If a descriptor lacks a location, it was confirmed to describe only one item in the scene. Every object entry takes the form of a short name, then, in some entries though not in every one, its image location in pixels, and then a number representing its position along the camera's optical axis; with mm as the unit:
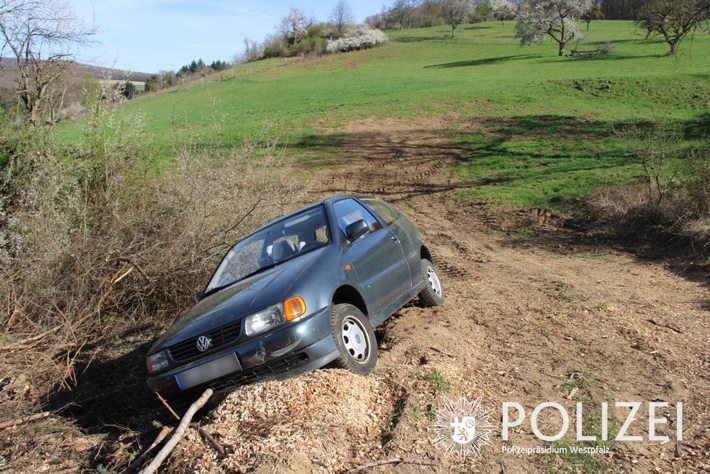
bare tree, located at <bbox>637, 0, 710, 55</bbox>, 16016
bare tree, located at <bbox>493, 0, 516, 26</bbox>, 86250
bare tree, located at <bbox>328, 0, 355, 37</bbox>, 83125
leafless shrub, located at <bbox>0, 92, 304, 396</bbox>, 6426
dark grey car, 4441
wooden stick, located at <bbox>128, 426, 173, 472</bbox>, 3771
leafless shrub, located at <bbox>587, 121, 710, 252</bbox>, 10719
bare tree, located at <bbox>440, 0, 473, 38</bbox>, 82375
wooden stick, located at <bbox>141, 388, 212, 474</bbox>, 3459
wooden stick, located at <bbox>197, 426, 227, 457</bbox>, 3574
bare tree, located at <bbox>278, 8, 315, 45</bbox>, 83375
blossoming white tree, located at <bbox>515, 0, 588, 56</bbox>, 51375
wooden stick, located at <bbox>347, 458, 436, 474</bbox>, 3405
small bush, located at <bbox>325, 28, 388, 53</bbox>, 72812
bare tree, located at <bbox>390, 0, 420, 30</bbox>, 106188
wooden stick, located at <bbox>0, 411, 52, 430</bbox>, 4508
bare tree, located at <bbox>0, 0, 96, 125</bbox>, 9359
